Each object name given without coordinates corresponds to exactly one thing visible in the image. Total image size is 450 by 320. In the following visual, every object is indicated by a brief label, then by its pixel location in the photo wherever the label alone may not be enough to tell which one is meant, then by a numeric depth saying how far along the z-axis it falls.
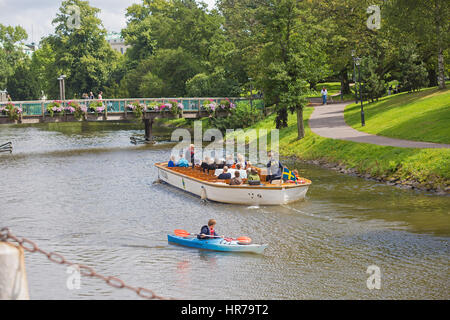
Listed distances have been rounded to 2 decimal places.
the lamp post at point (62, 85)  57.09
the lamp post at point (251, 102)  56.47
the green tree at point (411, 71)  50.50
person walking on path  61.15
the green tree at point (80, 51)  86.32
